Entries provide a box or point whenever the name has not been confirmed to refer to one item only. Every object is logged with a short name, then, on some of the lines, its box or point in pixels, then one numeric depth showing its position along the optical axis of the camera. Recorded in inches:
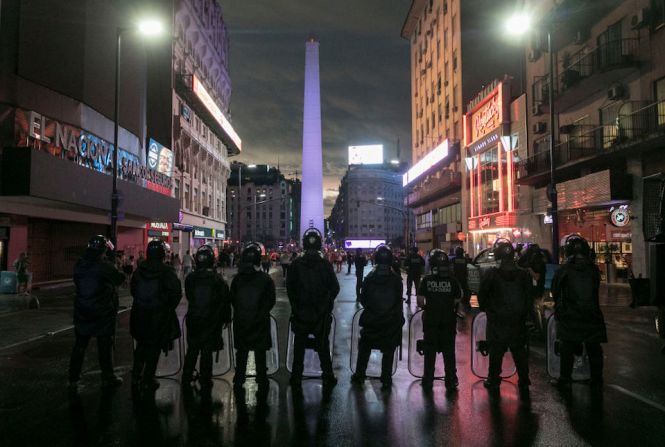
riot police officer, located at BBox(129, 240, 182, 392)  232.5
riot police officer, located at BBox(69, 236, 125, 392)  234.5
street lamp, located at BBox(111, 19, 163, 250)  632.4
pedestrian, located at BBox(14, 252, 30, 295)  642.2
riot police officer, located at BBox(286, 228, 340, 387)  238.4
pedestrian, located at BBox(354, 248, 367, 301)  696.3
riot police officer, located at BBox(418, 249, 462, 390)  235.9
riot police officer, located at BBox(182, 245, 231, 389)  232.7
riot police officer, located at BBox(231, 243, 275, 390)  230.8
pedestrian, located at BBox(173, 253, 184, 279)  941.0
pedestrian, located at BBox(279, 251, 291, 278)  1070.8
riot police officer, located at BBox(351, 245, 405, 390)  237.1
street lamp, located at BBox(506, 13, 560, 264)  648.4
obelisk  2783.0
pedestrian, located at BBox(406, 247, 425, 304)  644.1
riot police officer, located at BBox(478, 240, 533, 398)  232.1
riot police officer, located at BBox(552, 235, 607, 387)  235.1
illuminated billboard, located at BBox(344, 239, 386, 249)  3455.2
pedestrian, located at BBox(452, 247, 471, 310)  513.3
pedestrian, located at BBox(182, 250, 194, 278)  997.8
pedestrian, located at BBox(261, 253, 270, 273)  1036.5
